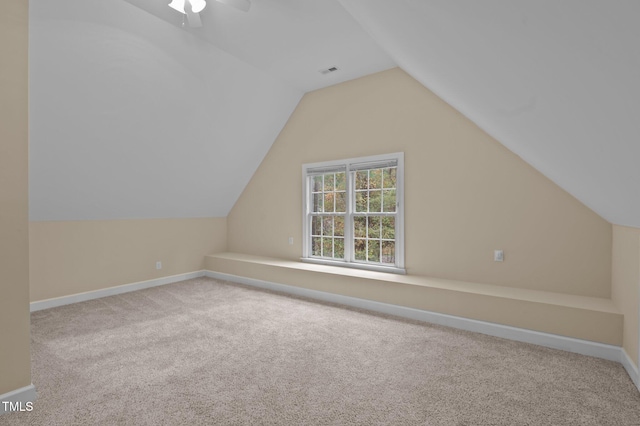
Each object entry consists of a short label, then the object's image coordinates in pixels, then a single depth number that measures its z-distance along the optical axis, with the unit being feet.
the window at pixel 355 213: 14.01
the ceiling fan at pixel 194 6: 8.50
